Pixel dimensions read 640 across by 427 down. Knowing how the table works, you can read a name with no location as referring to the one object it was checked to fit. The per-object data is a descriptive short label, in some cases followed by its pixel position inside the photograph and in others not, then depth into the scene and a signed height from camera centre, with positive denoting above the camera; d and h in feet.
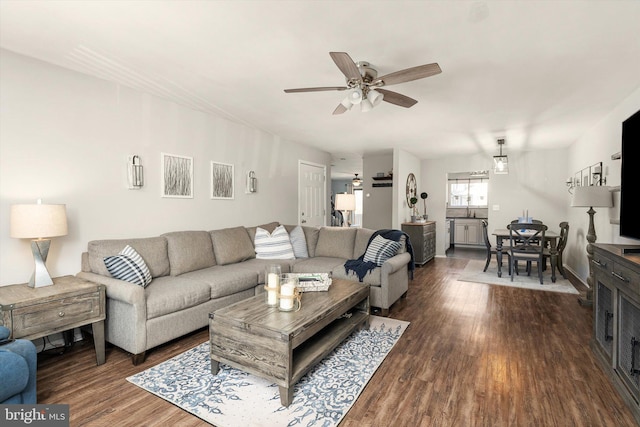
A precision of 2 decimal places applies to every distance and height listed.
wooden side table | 6.72 -2.29
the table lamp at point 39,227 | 7.47 -0.50
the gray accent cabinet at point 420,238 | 20.95 -2.09
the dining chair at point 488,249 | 18.14 -2.45
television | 7.72 +0.68
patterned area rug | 6.19 -3.98
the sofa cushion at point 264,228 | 14.66 -1.04
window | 29.63 +1.33
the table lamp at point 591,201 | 11.43 +0.22
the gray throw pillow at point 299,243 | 14.93 -1.71
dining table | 16.58 -2.14
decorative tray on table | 9.37 -2.22
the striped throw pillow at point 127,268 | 8.84 -1.72
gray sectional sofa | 8.27 -2.31
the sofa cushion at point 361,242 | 14.43 -1.61
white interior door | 19.81 +0.81
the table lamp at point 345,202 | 16.49 +0.23
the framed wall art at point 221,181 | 13.99 +1.14
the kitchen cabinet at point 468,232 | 28.78 -2.28
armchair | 5.16 -2.74
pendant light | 18.65 +2.57
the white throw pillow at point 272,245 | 14.17 -1.71
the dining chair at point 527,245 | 16.23 -2.02
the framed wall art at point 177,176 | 11.98 +1.16
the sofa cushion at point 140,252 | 9.33 -1.39
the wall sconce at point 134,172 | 10.78 +1.13
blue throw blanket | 11.95 -2.17
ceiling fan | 7.01 +3.04
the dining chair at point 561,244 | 17.06 -2.00
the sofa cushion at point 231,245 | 12.75 -1.60
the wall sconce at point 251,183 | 15.81 +1.16
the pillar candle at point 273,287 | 8.04 -2.00
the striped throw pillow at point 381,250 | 12.20 -1.69
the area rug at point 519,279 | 15.44 -3.81
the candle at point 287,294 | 7.59 -2.06
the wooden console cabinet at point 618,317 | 6.27 -2.48
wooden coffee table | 6.53 -2.84
